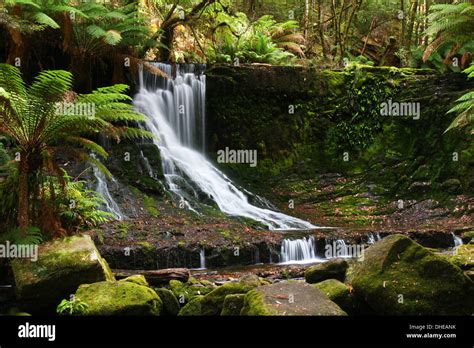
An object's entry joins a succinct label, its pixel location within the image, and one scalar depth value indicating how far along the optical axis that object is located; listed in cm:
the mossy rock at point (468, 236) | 738
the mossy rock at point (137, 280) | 512
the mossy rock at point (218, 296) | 469
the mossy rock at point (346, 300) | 459
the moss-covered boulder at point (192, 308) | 469
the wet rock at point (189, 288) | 524
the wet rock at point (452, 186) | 1058
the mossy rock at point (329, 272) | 564
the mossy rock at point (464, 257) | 504
